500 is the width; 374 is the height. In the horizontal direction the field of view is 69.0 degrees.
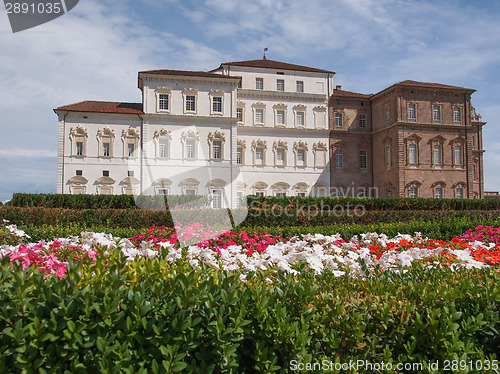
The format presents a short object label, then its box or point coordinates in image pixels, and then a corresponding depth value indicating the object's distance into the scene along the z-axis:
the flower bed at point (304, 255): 3.67
